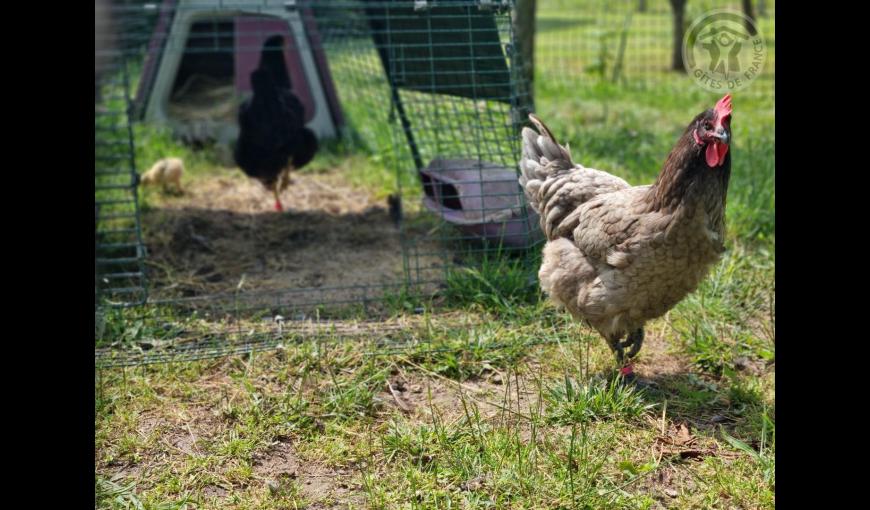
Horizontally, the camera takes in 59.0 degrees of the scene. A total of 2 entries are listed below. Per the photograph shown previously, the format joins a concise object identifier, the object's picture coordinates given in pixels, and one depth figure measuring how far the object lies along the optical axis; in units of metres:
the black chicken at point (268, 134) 5.70
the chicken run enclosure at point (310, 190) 4.04
